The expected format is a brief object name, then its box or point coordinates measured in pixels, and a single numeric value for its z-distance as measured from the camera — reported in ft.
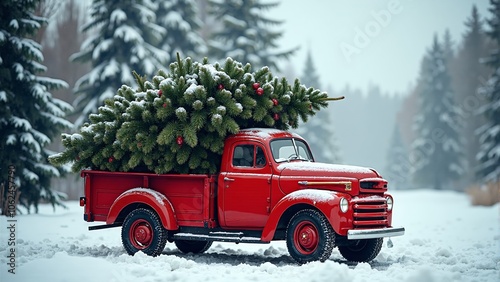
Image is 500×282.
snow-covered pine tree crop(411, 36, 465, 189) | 172.24
